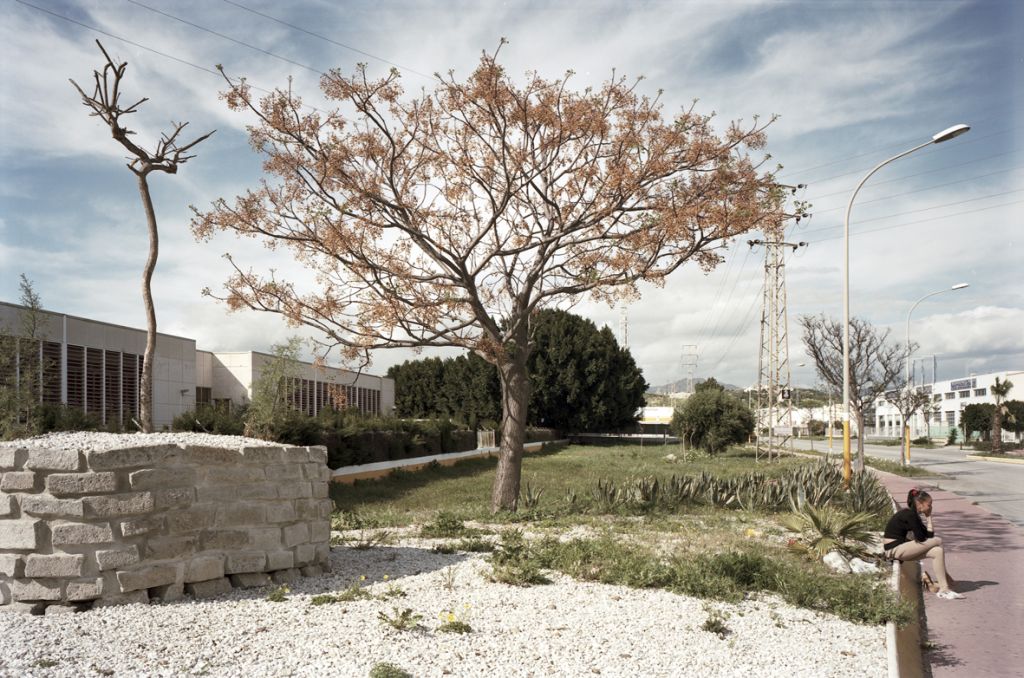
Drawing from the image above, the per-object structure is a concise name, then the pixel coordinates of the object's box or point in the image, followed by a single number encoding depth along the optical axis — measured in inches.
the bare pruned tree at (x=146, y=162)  285.3
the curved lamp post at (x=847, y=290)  637.3
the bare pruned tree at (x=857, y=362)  1096.2
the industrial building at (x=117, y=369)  642.2
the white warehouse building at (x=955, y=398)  2860.7
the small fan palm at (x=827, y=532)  357.4
